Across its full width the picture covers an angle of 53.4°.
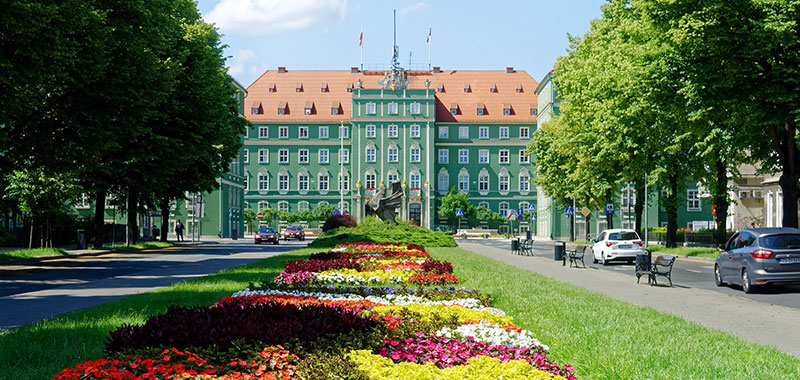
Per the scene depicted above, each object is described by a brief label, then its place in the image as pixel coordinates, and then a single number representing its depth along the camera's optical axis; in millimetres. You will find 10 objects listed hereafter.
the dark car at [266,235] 62038
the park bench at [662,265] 21477
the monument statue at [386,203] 51969
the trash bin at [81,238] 40531
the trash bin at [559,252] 35628
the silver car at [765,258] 19703
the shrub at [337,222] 58469
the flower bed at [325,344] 6645
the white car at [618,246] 34500
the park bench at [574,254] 31961
